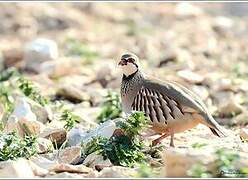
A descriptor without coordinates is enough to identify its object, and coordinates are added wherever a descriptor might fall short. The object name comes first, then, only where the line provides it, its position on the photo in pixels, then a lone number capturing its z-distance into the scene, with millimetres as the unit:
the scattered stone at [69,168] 10641
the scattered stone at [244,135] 13250
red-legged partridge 12750
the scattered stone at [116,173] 10180
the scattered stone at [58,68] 22266
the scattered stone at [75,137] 12945
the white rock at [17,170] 10172
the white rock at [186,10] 35406
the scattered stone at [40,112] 14883
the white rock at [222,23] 32125
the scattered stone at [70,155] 11930
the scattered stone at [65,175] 10203
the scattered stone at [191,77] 19844
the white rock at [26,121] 13352
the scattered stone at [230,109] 16578
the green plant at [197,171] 9414
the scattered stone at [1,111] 14370
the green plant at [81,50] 26234
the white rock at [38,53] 23719
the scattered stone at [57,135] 13094
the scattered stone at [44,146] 12406
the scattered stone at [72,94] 18281
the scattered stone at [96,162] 11429
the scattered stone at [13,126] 13273
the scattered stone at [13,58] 24750
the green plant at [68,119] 13523
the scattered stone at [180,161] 9641
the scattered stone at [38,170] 10477
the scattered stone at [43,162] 11047
